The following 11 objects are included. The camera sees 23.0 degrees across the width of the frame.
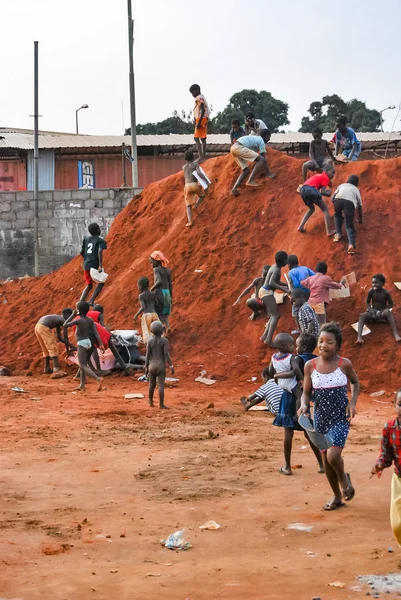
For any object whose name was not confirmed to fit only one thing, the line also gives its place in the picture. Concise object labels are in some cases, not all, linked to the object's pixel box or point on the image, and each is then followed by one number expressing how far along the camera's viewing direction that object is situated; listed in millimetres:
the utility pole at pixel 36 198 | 23828
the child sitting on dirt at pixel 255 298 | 16156
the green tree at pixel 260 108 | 45219
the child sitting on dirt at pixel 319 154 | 17953
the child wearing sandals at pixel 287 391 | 8508
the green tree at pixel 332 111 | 45250
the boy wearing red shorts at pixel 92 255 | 17344
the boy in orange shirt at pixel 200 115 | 18672
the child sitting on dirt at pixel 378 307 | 15172
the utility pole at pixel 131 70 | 26506
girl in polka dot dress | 7234
